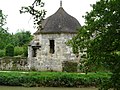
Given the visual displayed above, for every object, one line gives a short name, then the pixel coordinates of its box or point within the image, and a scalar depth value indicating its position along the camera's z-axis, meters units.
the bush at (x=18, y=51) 46.76
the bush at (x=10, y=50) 38.58
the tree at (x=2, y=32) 51.88
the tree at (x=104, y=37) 8.48
